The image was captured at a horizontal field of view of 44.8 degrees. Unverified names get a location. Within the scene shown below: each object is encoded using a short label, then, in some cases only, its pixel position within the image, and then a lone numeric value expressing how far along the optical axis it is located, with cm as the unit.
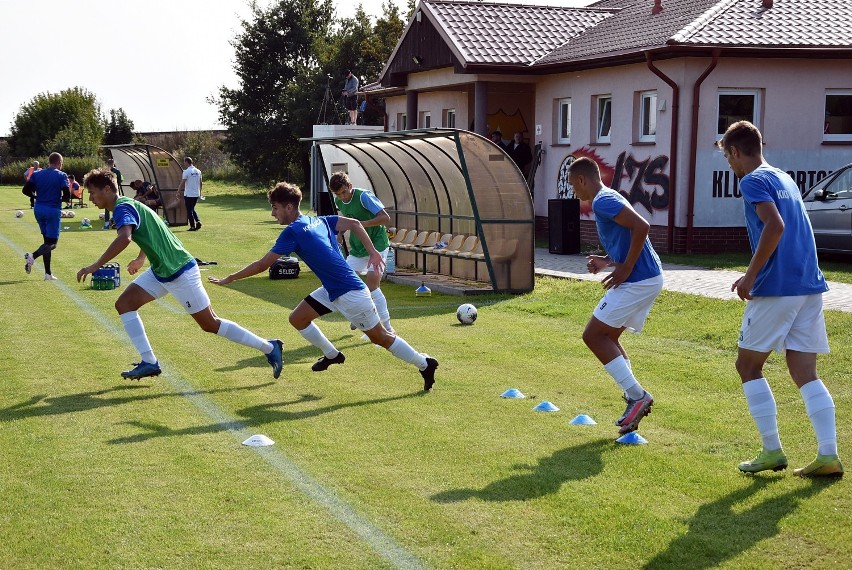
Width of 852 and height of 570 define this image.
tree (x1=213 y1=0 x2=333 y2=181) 5969
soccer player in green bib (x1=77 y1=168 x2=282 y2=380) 902
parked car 1798
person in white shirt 3128
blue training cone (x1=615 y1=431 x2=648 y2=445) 718
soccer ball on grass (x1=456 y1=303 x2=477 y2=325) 1305
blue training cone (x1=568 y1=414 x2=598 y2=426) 779
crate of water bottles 1664
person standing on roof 3781
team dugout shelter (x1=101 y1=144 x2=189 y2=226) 3488
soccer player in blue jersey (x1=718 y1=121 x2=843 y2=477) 595
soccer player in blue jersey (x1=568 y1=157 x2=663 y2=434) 708
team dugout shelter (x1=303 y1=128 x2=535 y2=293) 1590
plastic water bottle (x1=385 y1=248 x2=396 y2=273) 1845
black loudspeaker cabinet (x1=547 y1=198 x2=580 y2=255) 2166
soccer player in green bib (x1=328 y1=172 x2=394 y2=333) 1124
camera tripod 5603
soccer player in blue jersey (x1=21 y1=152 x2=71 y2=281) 1870
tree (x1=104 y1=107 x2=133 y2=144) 7894
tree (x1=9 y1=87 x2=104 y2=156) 7656
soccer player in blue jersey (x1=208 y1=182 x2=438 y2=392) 867
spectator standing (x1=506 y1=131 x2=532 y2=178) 2533
